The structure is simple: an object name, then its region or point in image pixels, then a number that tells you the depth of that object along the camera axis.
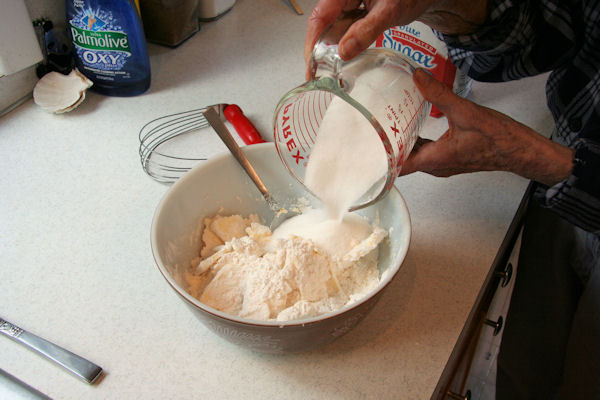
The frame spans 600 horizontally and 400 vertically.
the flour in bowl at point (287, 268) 0.61
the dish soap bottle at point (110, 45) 0.92
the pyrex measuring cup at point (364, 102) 0.55
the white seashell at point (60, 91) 0.97
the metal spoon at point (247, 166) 0.73
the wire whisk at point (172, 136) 0.88
